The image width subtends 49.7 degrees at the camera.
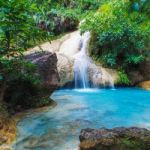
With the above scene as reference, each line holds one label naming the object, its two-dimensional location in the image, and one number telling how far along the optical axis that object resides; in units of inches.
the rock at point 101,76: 260.1
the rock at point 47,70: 170.7
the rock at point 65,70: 257.7
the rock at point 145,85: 259.0
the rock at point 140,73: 275.5
